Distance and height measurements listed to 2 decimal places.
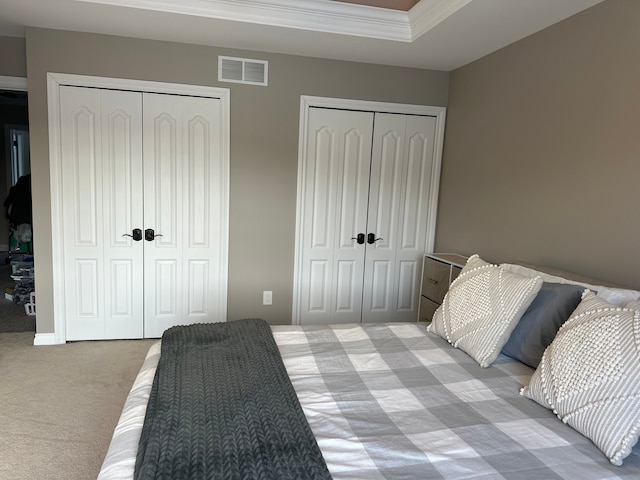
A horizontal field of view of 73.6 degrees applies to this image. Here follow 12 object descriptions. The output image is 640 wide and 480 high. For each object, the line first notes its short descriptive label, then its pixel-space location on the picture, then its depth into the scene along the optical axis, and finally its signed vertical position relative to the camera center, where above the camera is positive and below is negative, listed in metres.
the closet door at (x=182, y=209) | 3.47 -0.21
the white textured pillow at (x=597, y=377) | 1.32 -0.59
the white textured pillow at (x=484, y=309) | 1.92 -0.53
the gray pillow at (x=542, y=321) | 1.89 -0.54
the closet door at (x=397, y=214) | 3.91 -0.18
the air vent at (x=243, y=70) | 3.46 +0.95
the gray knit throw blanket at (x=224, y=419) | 1.12 -0.73
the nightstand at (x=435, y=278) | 3.26 -0.65
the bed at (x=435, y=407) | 1.23 -0.76
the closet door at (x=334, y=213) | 3.77 -0.19
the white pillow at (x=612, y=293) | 1.79 -0.38
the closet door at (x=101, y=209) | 3.33 -0.23
